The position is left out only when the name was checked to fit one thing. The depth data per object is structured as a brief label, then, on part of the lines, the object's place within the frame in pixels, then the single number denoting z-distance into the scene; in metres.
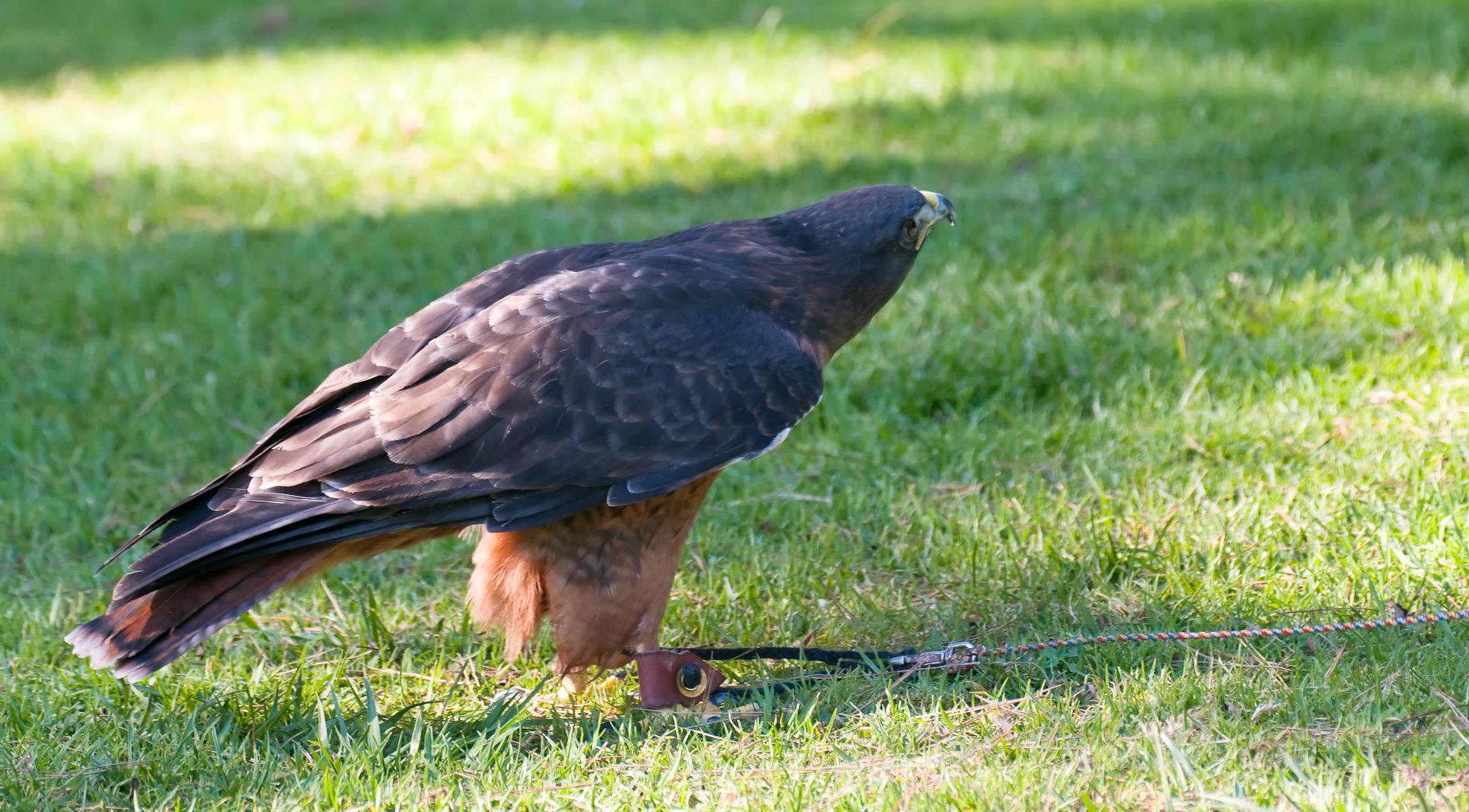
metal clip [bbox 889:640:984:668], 6.86
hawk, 6.47
